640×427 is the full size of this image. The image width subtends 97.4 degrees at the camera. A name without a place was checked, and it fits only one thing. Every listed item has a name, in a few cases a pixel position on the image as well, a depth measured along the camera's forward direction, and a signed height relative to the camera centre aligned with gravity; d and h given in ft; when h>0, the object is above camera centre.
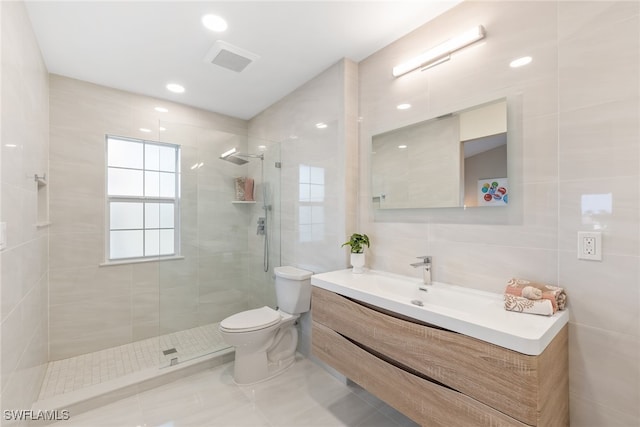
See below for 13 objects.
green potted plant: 6.69 -0.87
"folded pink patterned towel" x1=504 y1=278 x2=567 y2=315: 4.03 -1.17
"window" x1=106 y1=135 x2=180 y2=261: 9.01 +0.48
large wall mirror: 4.90 +1.08
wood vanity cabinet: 3.27 -2.21
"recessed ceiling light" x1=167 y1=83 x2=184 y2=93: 8.75 +4.03
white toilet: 7.00 -2.99
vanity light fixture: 5.10 +3.24
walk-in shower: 7.89 -2.08
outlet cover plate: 3.93 -0.43
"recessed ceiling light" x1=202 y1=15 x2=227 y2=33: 5.83 +4.09
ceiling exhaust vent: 6.76 +4.04
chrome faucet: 5.64 -1.07
